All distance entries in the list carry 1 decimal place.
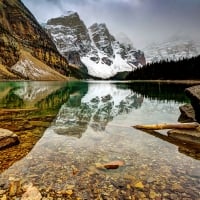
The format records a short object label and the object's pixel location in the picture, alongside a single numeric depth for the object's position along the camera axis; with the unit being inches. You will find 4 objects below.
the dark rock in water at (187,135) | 429.6
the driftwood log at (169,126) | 477.9
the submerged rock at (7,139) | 374.6
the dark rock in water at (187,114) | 634.8
